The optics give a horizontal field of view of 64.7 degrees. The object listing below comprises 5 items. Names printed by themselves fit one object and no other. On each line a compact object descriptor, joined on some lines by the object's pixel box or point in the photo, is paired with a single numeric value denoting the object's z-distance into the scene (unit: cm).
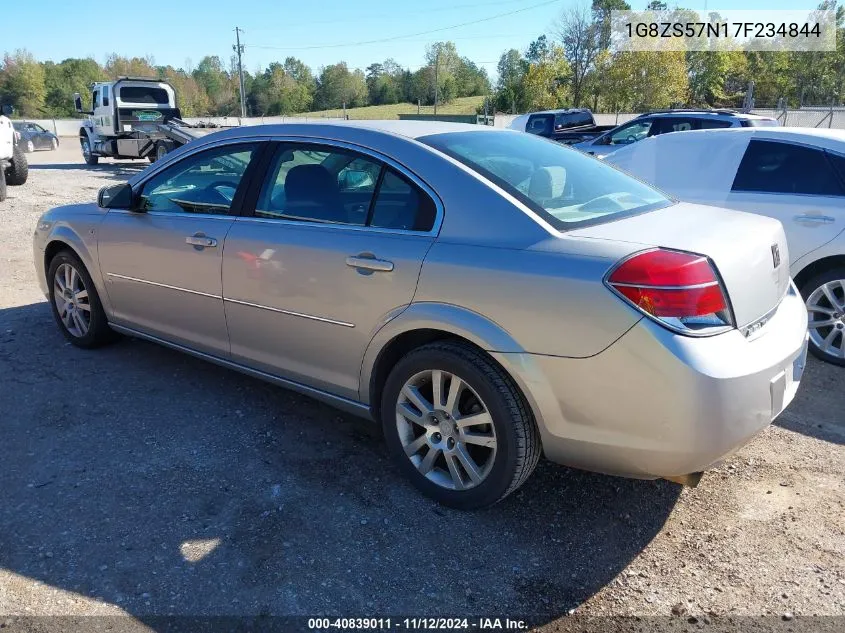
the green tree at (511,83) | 5811
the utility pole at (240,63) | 5662
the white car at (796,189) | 477
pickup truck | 1767
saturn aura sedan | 241
